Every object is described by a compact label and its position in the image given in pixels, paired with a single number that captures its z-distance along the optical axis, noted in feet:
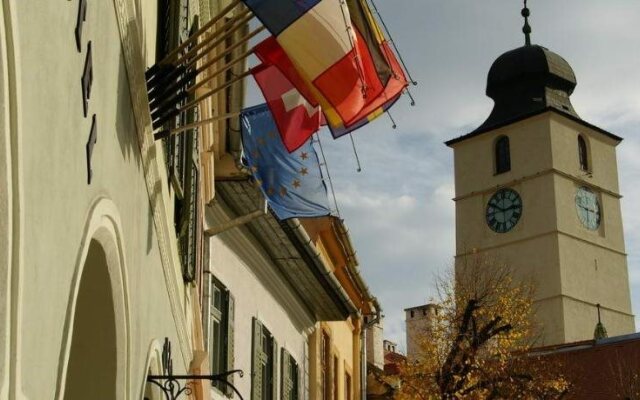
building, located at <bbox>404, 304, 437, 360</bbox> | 244.16
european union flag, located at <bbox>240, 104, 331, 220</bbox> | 41.52
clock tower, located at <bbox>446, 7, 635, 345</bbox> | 237.86
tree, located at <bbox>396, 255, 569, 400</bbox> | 87.92
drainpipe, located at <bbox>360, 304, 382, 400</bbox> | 84.07
